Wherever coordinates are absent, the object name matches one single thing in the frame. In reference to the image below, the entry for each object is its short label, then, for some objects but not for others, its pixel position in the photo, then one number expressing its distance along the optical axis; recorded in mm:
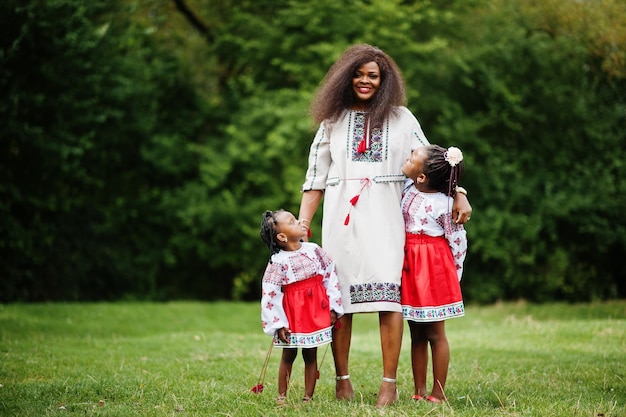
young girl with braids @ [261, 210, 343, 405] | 4582
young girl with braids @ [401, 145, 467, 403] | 4641
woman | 4688
